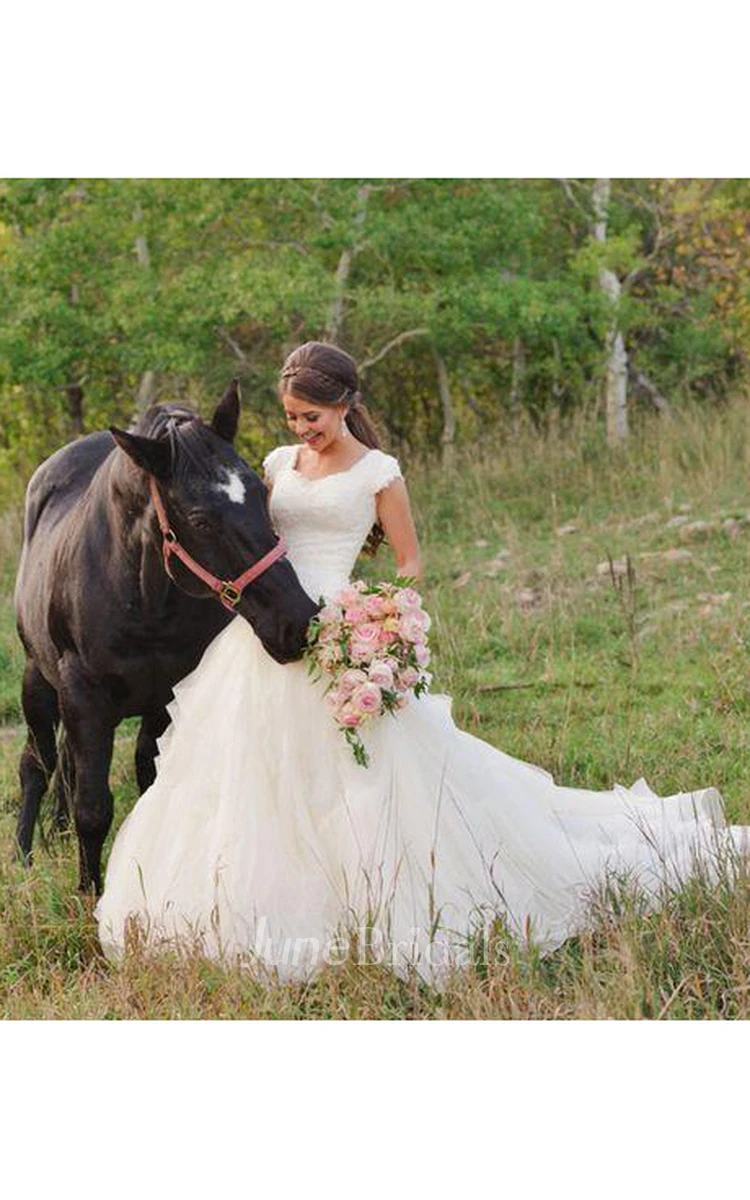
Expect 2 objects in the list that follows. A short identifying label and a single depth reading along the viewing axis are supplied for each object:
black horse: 4.14
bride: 4.23
